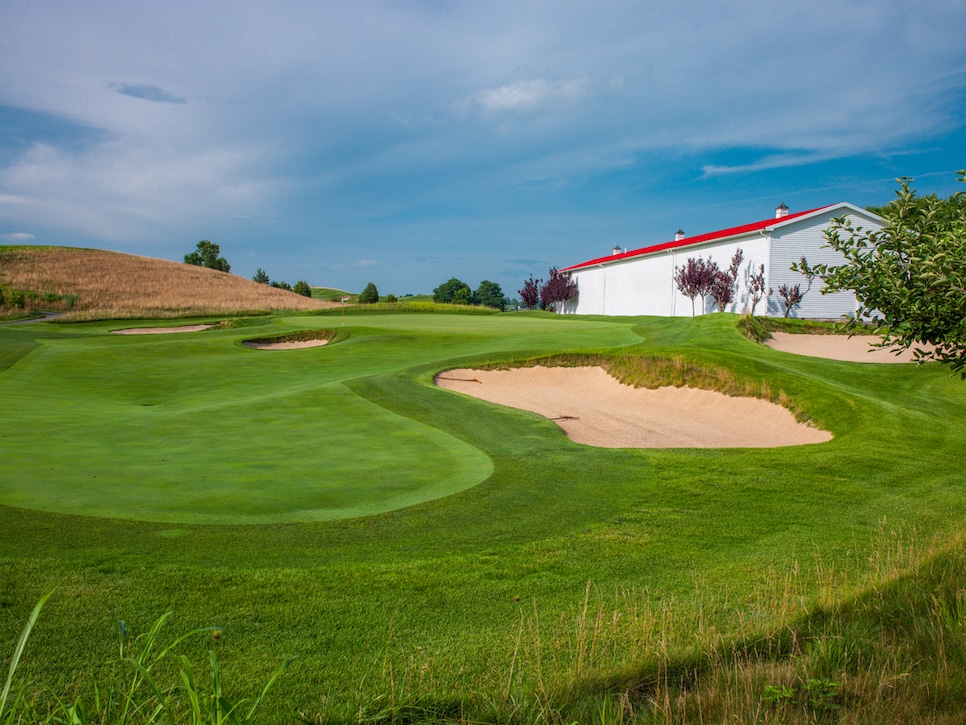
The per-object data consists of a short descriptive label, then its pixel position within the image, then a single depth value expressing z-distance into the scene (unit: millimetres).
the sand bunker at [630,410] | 13727
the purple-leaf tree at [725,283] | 41781
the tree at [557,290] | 67812
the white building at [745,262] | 38906
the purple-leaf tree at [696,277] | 43156
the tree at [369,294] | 72812
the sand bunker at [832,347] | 23953
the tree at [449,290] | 119562
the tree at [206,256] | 105625
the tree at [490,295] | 128000
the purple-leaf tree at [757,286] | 39138
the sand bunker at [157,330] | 36875
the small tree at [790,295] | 38750
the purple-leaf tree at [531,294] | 76000
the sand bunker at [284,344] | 29333
